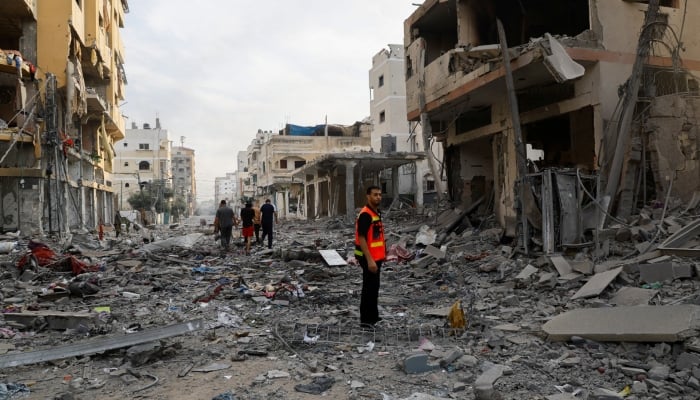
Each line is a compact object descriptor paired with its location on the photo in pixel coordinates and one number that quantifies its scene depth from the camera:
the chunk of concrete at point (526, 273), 7.61
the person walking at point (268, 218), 13.34
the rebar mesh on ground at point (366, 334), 4.73
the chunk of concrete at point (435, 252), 10.39
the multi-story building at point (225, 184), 155.12
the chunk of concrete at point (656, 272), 6.03
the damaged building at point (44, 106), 16.70
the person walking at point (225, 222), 13.04
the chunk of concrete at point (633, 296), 5.33
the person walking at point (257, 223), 14.09
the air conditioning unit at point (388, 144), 35.69
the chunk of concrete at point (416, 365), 3.87
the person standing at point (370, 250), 5.00
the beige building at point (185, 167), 107.86
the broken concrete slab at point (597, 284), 6.00
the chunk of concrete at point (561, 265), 7.29
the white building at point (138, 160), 60.59
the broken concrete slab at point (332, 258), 10.41
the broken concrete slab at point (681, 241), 6.79
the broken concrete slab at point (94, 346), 4.11
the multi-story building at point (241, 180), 63.62
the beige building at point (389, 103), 39.72
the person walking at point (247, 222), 12.94
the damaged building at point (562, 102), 9.17
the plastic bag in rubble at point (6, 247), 12.20
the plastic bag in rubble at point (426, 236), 12.52
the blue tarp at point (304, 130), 46.50
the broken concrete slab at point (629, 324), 3.94
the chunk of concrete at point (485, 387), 3.23
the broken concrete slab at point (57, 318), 5.38
